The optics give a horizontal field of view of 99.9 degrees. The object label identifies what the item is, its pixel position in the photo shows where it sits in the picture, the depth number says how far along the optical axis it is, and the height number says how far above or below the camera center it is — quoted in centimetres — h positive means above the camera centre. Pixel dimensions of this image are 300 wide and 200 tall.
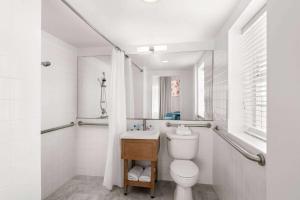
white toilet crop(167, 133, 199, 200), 136 -78
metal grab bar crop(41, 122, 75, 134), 152 -37
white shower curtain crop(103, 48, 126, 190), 171 -30
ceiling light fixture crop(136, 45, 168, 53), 188 +78
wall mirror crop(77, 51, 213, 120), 190 +23
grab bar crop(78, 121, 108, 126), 200 -38
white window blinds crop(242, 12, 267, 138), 101 +21
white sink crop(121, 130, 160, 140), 160 -46
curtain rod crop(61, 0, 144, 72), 108 +82
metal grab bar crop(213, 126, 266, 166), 78 -37
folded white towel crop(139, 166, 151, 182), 161 -99
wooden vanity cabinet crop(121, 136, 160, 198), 156 -65
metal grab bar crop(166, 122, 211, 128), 181 -36
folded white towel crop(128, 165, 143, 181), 163 -97
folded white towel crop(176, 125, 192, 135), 170 -42
